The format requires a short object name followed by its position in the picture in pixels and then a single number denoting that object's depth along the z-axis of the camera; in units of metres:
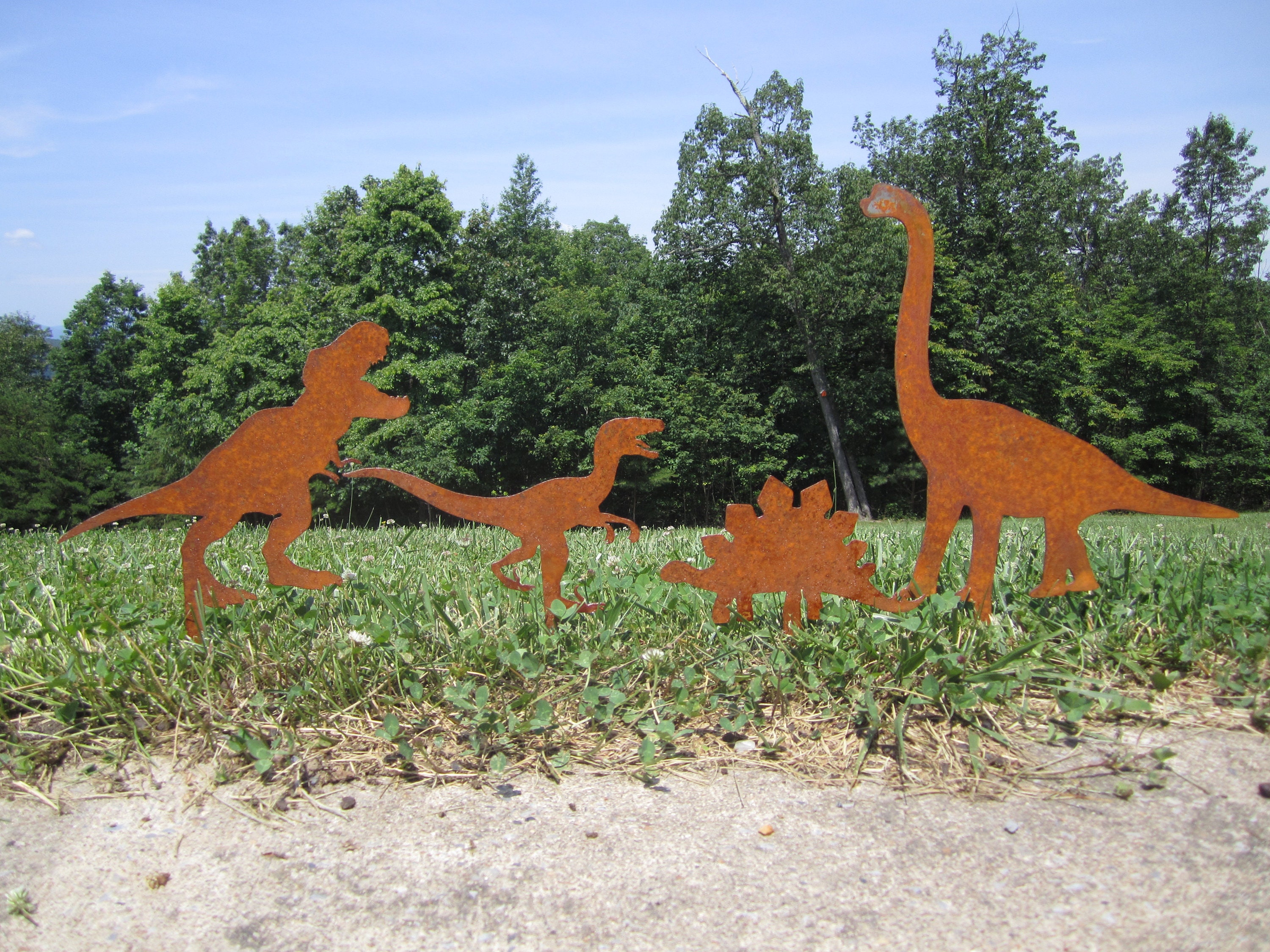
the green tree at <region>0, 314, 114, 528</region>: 19.78
